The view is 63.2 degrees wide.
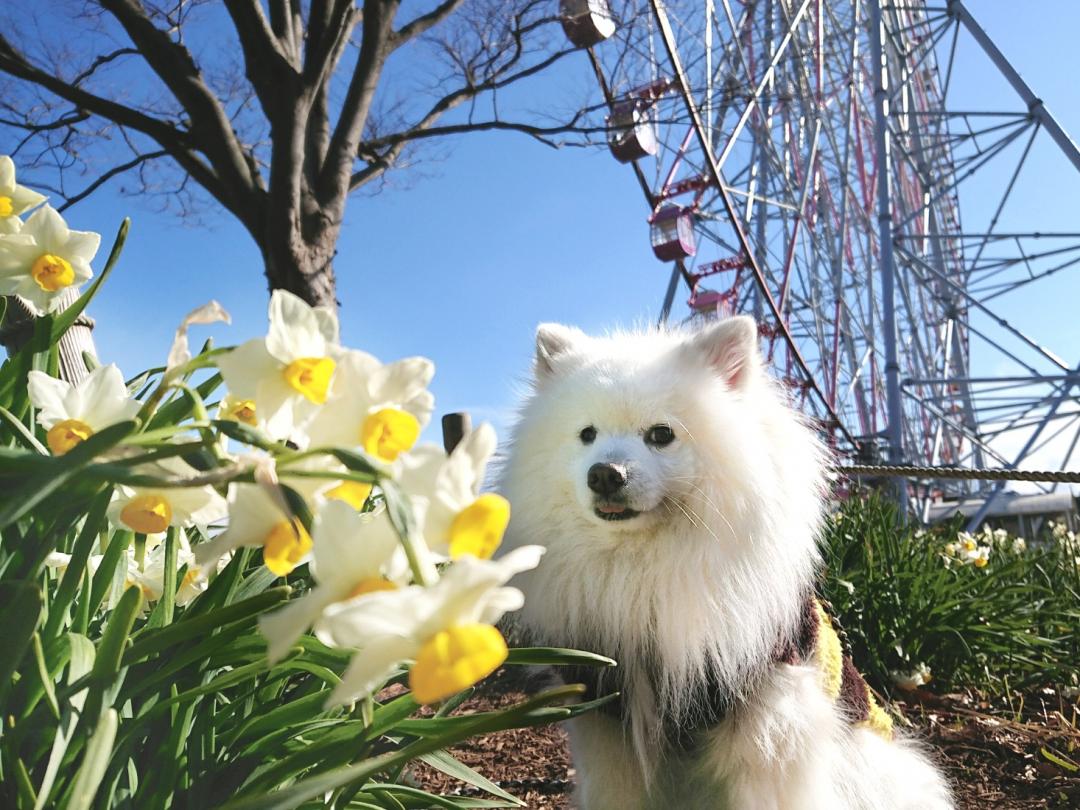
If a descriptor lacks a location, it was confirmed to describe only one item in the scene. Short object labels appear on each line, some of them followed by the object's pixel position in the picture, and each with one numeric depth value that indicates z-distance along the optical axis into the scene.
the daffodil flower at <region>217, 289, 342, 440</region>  0.20
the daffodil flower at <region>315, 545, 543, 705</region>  0.15
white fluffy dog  0.49
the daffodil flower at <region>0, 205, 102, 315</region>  0.31
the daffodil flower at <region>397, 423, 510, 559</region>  0.18
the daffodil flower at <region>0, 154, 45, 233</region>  0.31
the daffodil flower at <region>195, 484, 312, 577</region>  0.19
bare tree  3.85
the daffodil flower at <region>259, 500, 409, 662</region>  0.17
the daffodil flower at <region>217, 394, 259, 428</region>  0.25
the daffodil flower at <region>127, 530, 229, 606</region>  0.34
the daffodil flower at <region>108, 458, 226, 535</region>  0.21
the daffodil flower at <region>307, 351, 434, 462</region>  0.20
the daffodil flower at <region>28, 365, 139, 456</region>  0.25
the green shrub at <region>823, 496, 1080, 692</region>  0.90
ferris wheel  5.63
